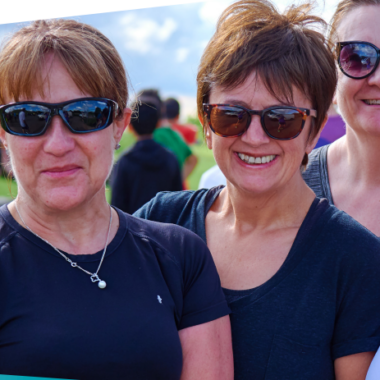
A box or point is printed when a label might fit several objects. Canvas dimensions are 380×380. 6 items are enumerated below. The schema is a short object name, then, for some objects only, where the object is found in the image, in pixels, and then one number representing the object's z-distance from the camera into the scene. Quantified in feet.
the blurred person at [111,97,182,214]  14.82
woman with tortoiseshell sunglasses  5.33
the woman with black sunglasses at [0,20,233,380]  4.53
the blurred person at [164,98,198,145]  23.45
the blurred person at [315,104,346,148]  12.18
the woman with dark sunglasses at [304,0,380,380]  7.13
